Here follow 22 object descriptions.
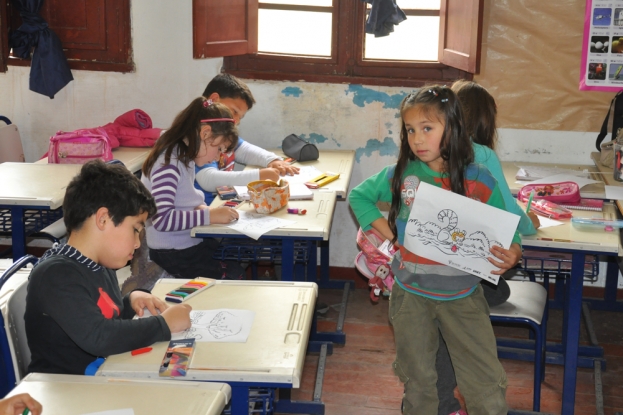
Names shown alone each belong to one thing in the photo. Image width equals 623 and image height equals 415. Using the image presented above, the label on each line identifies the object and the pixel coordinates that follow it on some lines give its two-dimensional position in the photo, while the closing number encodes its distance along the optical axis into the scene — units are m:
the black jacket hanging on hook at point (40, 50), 4.07
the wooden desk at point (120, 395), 1.46
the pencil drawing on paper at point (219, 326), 1.80
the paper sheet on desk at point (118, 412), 1.44
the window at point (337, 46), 4.06
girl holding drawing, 2.17
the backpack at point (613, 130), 3.64
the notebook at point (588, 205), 3.05
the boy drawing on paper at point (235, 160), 3.32
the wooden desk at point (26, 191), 2.99
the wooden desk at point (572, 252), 2.62
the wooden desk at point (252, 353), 1.64
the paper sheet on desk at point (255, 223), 2.66
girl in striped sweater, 2.83
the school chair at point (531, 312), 2.59
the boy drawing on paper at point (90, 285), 1.69
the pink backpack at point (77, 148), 3.67
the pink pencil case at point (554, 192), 3.08
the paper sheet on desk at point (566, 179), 3.29
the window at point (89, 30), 4.10
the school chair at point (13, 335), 1.79
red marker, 1.73
